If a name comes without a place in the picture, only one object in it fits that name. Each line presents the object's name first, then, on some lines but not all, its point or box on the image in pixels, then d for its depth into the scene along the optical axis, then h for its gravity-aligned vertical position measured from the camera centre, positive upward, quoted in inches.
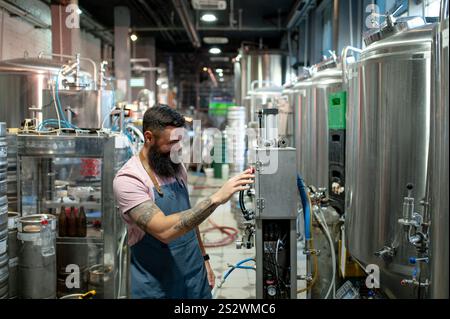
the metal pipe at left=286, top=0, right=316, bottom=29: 222.1 +82.4
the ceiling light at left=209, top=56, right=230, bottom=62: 460.4 +102.9
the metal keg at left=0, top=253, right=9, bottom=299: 92.7 -31.6
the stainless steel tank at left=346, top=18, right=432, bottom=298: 68.3 +0.8
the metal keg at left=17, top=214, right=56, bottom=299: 99.2 -30.0
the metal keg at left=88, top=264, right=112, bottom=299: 109.5 -37.7
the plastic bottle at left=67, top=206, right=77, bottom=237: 121.0 -25.0
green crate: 105.3 +9.7
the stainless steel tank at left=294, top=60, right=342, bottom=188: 116.4 +8.5
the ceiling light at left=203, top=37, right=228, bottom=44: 349.1 +96.3
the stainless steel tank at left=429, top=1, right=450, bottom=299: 42.9 -4.1
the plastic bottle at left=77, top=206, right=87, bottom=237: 121.1 -24.8
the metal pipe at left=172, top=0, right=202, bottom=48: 217.4 +79.4
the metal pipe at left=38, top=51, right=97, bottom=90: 144.5 +27.9
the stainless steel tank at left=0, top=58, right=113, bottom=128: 124.0 +20.0
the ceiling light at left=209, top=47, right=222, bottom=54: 435.5 +107.3
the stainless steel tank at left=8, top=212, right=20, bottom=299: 99.9 -28.1
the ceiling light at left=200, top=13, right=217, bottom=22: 274.5 +91.4
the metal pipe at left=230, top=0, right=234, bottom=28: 275.6 +97.2
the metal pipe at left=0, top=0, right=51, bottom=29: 174.5 +62.9
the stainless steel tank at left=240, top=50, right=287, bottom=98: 300.4 +60.9
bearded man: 64.7 -10.9
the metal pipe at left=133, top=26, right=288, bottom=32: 308.2 +94.3
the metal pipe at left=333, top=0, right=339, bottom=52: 161.0 +49.0
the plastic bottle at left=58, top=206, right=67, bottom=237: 121.5 -24.8
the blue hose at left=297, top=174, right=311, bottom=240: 70.2 -11.2
